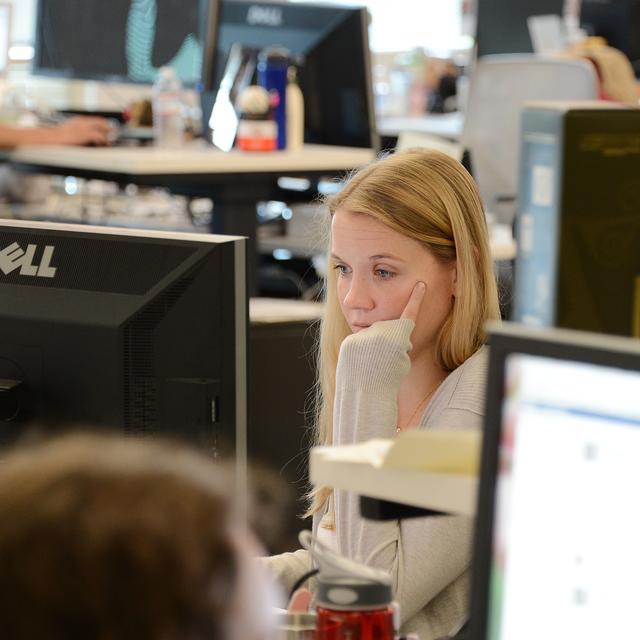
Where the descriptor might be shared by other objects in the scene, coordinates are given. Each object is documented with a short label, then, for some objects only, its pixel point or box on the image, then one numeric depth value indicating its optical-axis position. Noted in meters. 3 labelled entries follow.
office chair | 6.77
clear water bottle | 6.46
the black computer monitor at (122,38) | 6.67
